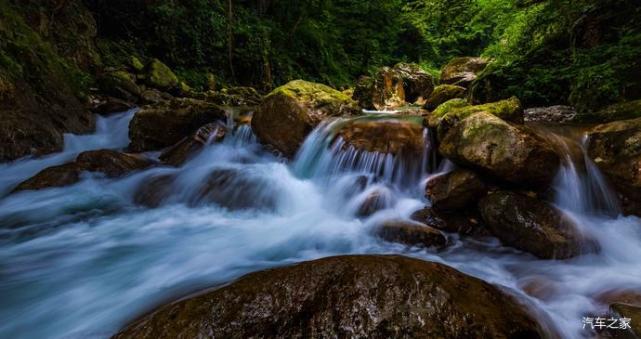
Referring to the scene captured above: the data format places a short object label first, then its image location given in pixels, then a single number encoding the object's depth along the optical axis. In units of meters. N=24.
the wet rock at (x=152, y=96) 11.07
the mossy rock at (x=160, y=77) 12.02
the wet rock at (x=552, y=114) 6.08
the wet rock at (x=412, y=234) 4.21
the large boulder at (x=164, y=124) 8.06
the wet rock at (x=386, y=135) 5.83
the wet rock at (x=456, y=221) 4.42
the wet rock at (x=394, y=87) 12.82
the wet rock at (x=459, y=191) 4.48
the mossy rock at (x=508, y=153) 4.15
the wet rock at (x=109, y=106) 9.88
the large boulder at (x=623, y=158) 4.02
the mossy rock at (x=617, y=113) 4.90
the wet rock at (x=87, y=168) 6.02
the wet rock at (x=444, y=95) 10.62
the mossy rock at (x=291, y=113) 7.25
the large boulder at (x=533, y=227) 3.84
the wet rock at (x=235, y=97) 12.48
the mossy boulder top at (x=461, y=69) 15.31
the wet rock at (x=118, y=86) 10.80
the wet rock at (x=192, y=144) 7.62
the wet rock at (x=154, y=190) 6.11
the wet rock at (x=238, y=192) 5.93
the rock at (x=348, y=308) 2.15
